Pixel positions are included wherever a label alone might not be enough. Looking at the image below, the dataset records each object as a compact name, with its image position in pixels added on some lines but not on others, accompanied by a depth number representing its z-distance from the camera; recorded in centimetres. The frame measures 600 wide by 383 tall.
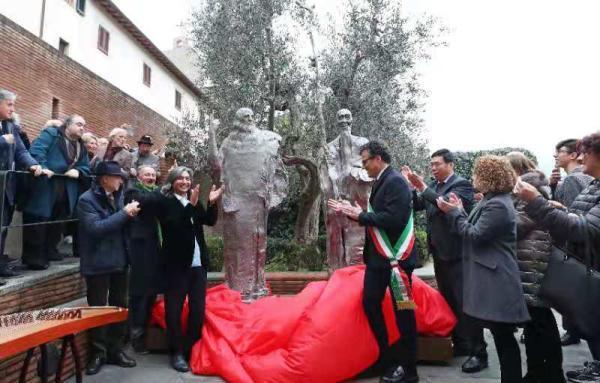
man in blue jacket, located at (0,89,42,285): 406
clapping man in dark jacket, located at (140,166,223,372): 398
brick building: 1023
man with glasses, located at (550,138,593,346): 430
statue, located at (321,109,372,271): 572
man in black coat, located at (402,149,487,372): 399
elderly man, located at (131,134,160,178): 603
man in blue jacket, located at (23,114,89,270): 423
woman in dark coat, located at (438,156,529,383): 291
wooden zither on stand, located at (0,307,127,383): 235
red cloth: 353
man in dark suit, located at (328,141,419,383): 342
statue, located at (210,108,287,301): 535
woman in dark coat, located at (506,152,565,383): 318
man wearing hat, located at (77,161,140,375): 374
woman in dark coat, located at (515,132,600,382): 251
